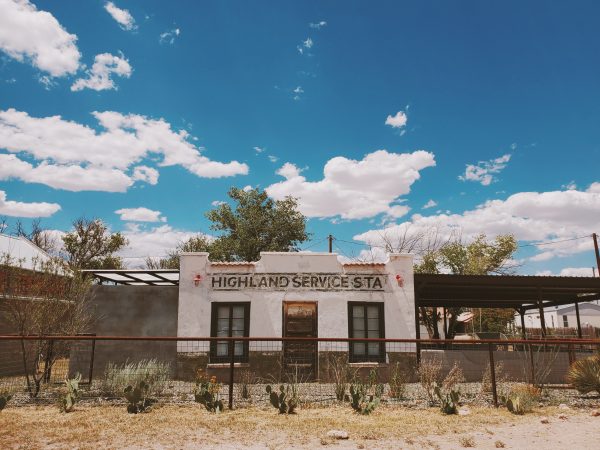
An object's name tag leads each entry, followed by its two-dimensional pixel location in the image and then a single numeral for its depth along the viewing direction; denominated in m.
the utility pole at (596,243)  30.17
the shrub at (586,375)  10.10
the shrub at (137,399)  8.30
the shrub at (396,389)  9.94
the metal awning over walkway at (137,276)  13.75
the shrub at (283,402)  8.34
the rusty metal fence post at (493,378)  8.86
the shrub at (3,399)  8.20
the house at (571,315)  44.91
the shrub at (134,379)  9.78
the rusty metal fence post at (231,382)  8.73
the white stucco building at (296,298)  13.42
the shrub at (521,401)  8.33
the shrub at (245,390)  9.64
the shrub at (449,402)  8.31
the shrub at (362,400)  8.39
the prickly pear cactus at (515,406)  8.30
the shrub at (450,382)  9.81
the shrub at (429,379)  9.49
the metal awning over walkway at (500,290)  13.55
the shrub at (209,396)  8.49
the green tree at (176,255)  41.25
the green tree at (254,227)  31.34
